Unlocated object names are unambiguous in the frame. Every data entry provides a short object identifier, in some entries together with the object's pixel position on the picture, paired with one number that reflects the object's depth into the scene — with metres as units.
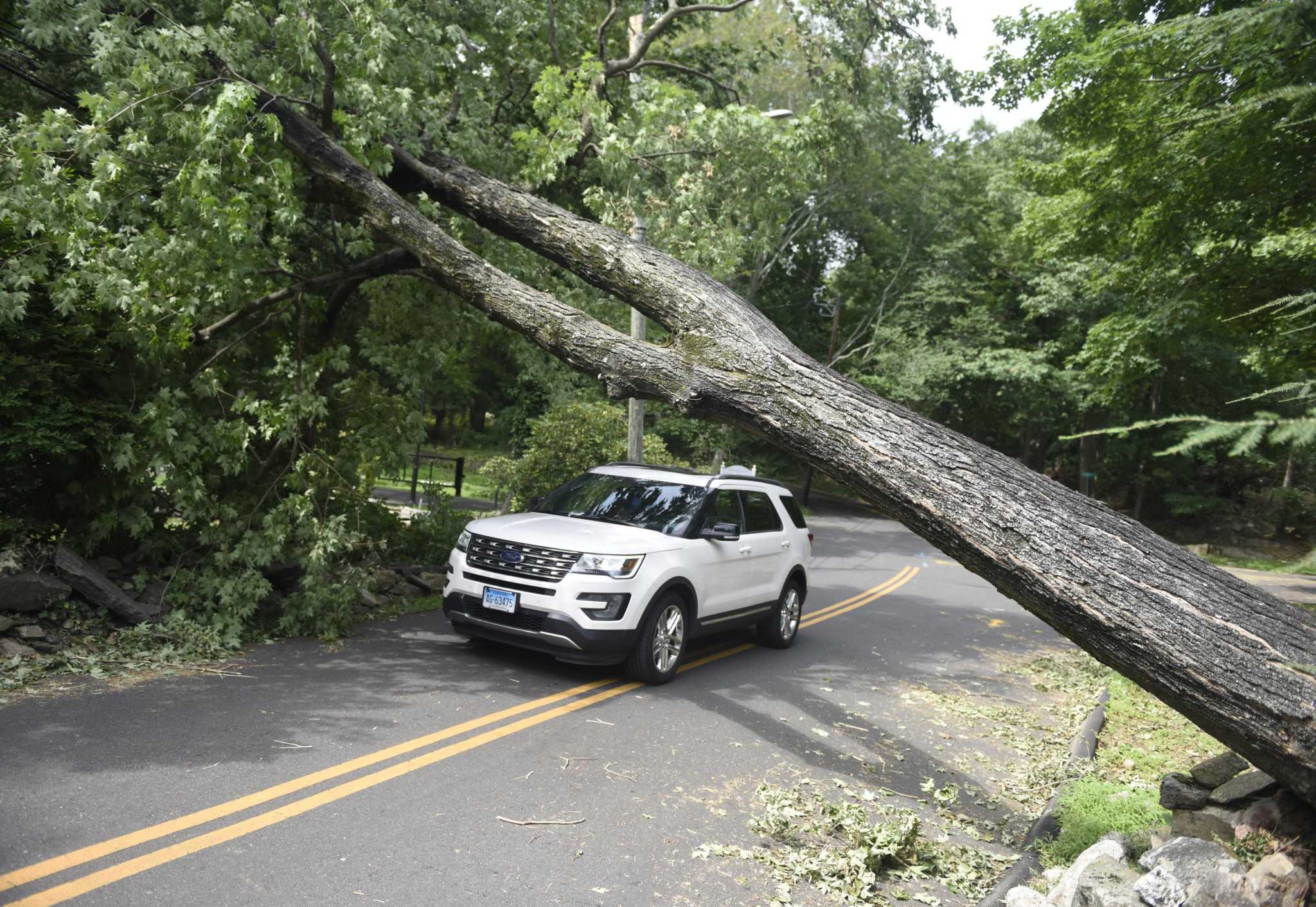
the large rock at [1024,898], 4.05
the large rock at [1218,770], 4.75
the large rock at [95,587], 7.32
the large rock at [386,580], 10.51
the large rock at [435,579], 11.02
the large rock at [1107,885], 3.74
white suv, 7.11
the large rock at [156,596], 7.72
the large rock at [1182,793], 4.71
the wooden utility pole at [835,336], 31.95
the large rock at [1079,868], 4.00
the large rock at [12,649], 6.53
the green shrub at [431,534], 11.91
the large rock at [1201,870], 3.65
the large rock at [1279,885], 3.69
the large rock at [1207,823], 4.32
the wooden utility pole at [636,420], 13.04
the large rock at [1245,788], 4.46
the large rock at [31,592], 6.85
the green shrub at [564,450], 14.43
